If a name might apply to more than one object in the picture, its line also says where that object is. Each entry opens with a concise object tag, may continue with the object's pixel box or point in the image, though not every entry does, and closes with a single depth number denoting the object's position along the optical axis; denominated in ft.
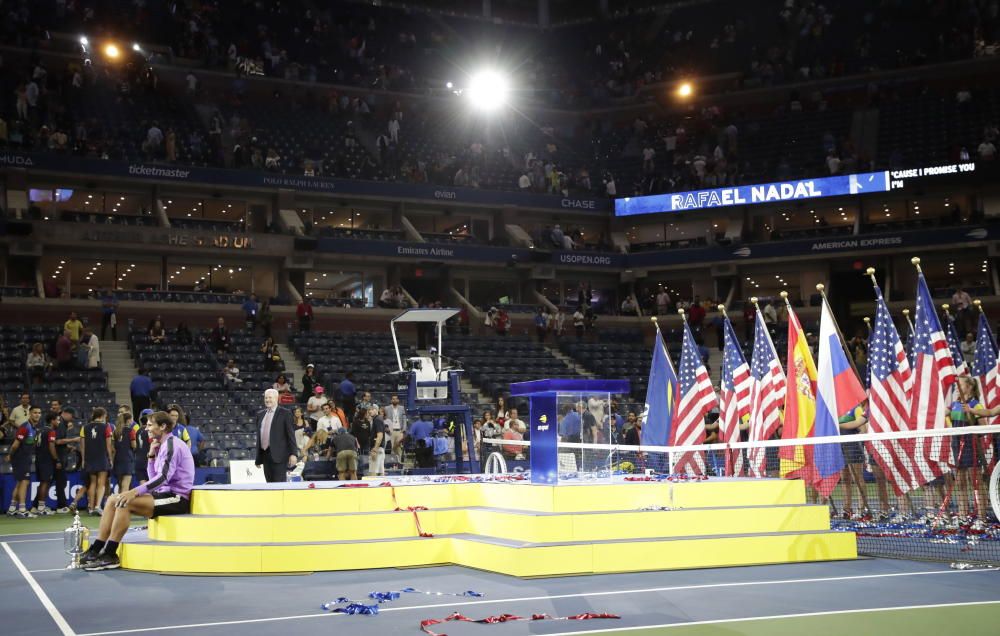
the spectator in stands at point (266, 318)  101.14
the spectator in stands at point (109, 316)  98.27
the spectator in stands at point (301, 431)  64.76
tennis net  38.91
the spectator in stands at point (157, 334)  94.02
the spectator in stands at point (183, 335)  94.79
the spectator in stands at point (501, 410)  80.47
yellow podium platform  35.58
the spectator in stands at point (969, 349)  87.74
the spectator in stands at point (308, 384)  82.69
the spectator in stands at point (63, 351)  84.23
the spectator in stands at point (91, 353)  85.30
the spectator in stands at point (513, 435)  72.38
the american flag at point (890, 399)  44.60
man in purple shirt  38.34
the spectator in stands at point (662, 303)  127.54
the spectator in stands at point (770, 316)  113.19
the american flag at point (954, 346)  62.95
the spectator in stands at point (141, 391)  75.51
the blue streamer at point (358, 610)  27.78
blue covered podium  36.40
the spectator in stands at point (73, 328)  88.58
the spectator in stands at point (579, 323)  117.80
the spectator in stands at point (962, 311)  104.47
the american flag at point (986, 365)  56.29
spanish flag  52.70
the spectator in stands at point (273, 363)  91.91
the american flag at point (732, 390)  61.21
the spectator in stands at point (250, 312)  102.58
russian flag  48.55
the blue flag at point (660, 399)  65.72
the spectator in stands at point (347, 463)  52.95
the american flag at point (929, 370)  49.21
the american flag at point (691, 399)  61.11
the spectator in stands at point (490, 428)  75.15
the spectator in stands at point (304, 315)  104.73
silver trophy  38.37
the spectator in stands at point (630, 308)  131.34
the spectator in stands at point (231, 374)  85.51
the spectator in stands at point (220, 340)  94.38
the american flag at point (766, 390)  56.70
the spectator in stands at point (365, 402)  68.85
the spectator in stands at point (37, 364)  80.23
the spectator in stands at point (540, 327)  115.75
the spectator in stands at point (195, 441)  65.67
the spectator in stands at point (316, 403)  73.31
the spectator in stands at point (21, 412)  67.30
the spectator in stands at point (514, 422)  72.90
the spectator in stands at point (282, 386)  77.00
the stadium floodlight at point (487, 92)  145.89
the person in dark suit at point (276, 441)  44.98
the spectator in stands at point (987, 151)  121.19
